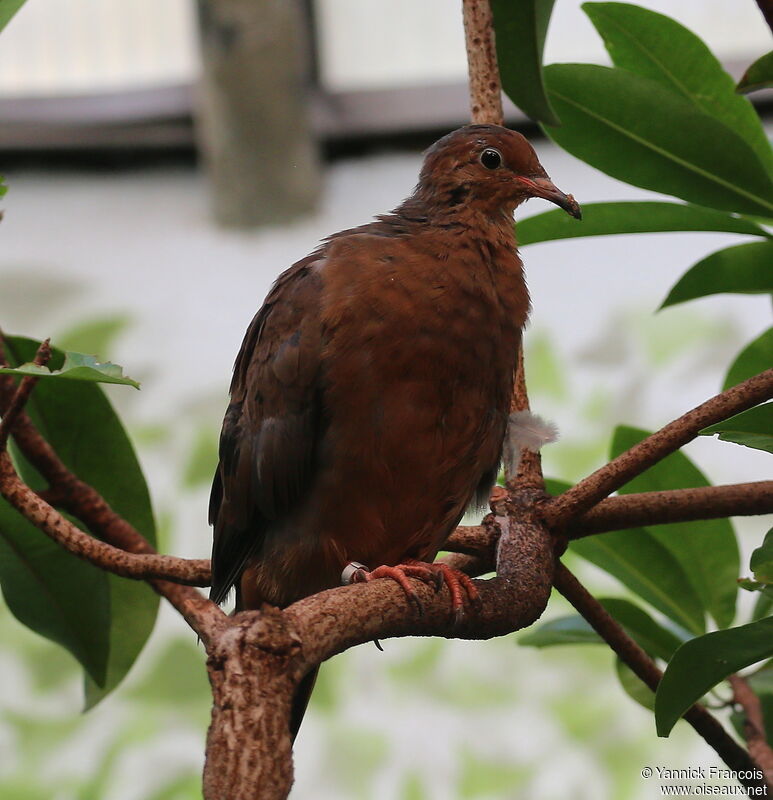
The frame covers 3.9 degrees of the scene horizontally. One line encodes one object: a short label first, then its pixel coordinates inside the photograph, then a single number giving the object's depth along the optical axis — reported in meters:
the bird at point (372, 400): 3.90
